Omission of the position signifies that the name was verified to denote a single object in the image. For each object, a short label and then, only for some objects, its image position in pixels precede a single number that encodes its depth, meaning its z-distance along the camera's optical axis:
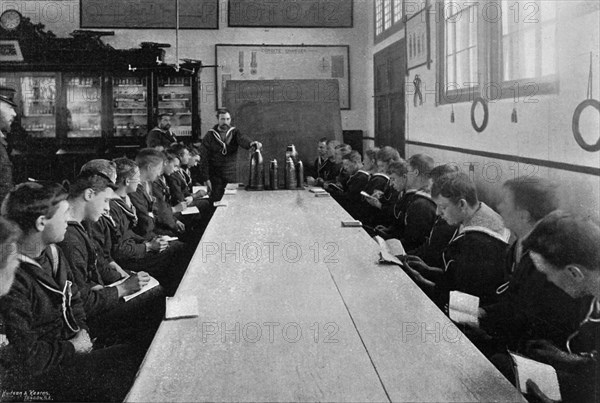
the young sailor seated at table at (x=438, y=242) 2.84
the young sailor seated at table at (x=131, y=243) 2.93
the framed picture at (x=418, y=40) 5.61
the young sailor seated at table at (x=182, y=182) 5.16
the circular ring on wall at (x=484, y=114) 4.18
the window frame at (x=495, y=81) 3.30
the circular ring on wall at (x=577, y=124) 2.76
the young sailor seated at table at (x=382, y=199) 4.33
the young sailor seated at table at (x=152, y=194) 3.71
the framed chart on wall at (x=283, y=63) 8.64
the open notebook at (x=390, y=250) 2.16
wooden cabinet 7.74
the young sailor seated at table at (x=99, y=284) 2.21
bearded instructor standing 6.01
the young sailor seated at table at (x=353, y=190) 4.92
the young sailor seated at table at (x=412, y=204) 3.32
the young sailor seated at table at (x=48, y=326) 1.61
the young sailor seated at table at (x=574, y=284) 1.43
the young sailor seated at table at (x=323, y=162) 6.40
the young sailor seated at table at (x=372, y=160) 5.02
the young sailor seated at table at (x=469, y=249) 2.24
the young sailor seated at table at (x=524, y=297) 1.75
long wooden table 1.17
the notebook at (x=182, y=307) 1.59
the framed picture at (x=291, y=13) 8.59
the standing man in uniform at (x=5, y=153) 3.64
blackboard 6.34
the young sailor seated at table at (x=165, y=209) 4.04
